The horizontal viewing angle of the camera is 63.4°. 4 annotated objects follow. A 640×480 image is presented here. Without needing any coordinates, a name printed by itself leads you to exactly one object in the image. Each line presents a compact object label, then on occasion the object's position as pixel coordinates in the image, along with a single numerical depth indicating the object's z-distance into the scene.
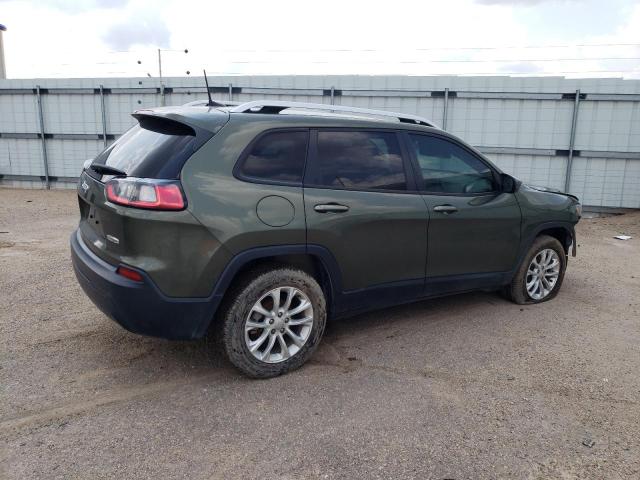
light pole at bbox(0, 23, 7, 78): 21.09
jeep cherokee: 2.99
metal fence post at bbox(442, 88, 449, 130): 10.90
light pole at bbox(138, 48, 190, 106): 12.05
